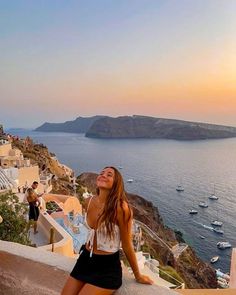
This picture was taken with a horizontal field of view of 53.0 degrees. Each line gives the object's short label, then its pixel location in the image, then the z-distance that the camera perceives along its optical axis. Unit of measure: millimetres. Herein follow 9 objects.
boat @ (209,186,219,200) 37265
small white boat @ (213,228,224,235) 26906
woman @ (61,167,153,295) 1413
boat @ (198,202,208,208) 34460
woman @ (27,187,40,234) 5508
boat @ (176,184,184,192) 41178
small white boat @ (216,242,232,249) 24029
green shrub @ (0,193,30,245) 3857
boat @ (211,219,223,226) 28367
